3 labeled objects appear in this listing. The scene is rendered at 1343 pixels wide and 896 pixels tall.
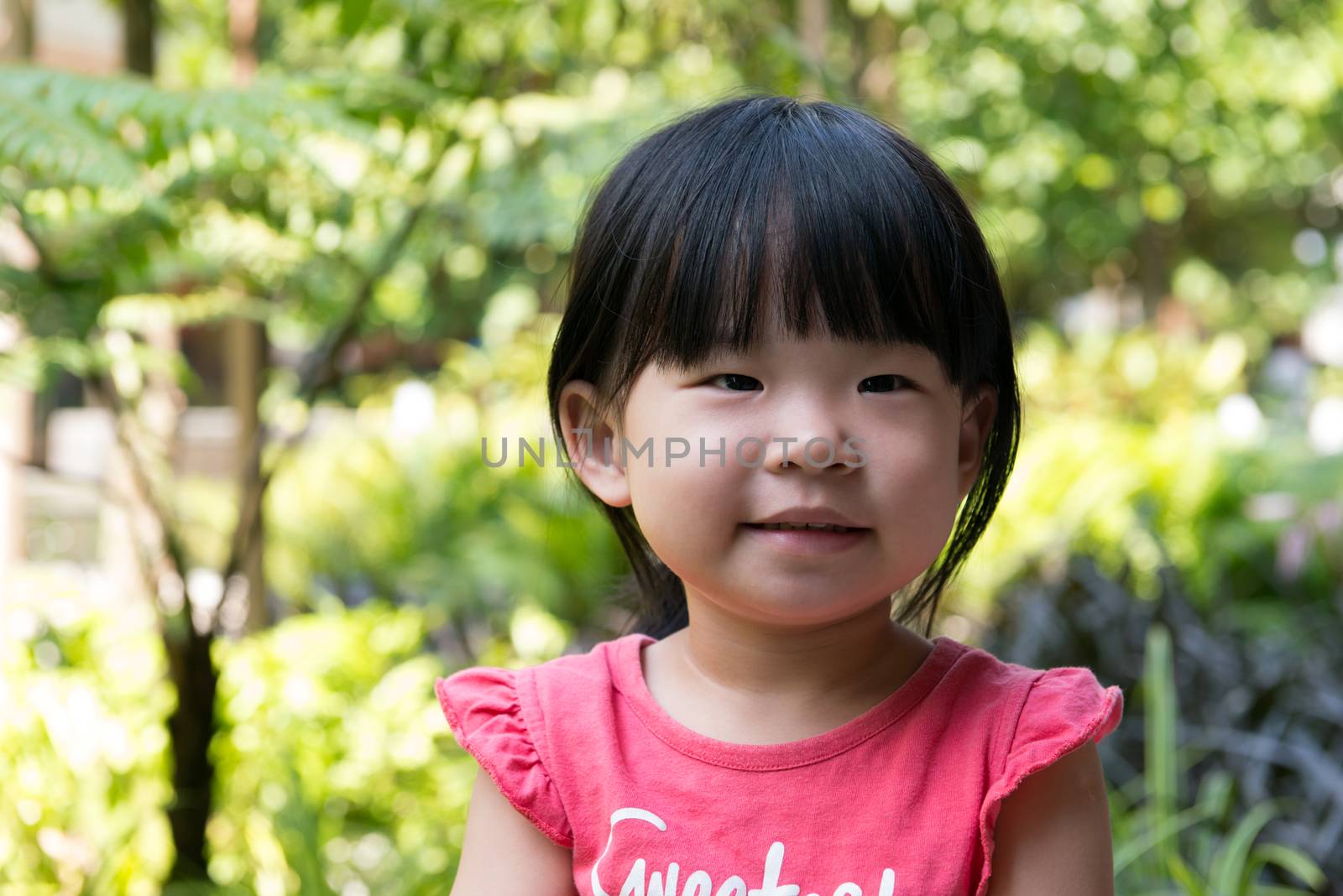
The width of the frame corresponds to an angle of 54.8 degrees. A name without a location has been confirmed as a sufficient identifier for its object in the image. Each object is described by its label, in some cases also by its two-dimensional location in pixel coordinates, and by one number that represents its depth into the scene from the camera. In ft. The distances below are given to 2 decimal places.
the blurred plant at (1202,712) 8.02
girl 3.22
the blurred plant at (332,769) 9.17
